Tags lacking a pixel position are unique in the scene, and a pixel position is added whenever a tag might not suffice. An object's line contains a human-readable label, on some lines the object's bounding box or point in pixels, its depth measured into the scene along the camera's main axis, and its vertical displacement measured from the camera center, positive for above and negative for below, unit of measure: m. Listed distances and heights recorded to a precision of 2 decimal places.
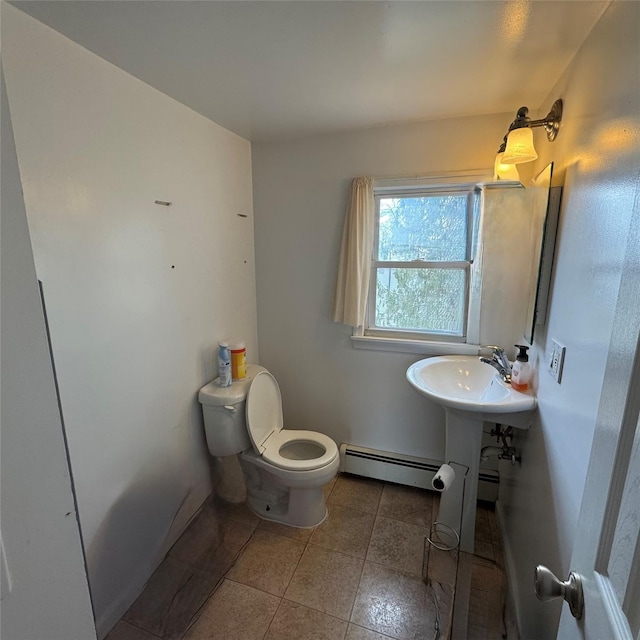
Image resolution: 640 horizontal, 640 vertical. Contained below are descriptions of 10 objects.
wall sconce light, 1.33 +0.48
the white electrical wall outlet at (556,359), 1.12 -0.34
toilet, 1.79 -1.06
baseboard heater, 2.03 -1.31
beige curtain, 1.96 +0.00
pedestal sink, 1.45 -0.67
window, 1.94 -0.03
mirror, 1.32 +0.07
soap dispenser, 1.52 -0.50
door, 0.46 -0.35
